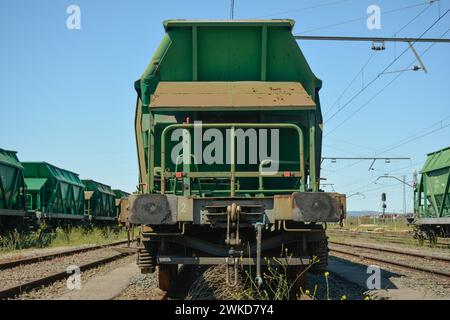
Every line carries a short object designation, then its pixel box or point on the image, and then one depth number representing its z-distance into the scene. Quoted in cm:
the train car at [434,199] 2053
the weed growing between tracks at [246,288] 682
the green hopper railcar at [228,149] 655
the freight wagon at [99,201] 3112
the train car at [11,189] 1806
